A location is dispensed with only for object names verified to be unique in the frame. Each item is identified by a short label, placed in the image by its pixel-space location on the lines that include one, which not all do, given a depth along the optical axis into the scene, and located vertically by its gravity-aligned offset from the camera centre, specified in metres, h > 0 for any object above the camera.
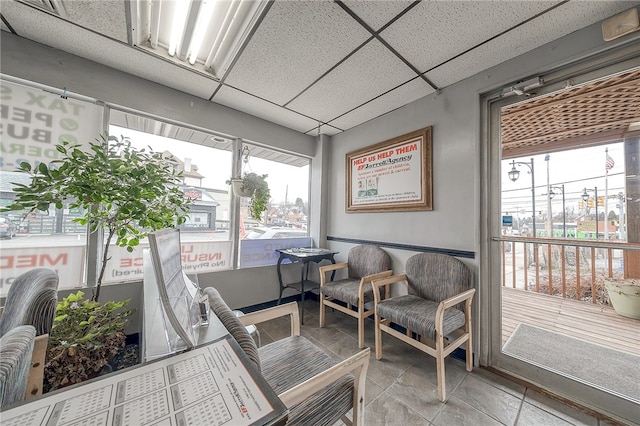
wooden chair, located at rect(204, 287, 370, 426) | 0.88 -0.78
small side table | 2.85 -0.49
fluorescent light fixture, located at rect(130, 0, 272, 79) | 1.49 +1.38
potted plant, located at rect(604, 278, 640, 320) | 1.79 -0.61
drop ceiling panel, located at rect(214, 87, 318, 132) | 2.53 +1.34
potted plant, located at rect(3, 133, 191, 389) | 1.02 +0.05
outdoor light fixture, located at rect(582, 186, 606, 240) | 1.68 +0.18
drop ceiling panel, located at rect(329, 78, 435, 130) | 2.32 +1.32
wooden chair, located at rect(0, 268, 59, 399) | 0.82 -0.43
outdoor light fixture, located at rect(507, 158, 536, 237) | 2.00 +0.39
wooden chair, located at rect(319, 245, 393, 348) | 2.31 -0.73
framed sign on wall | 2.45 +0.53
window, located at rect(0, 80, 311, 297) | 1.79 +0.28
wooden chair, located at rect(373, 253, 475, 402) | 1.69 -0.76
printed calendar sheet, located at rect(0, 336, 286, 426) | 0.55 -0.48
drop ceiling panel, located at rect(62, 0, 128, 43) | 1.46 +1.36
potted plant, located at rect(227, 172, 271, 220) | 2.42 +0.32
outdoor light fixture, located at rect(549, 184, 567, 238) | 1.86 +0.02
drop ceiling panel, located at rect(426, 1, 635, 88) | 1.44 +1.33
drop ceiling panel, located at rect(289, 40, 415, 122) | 1.90 +1.33
